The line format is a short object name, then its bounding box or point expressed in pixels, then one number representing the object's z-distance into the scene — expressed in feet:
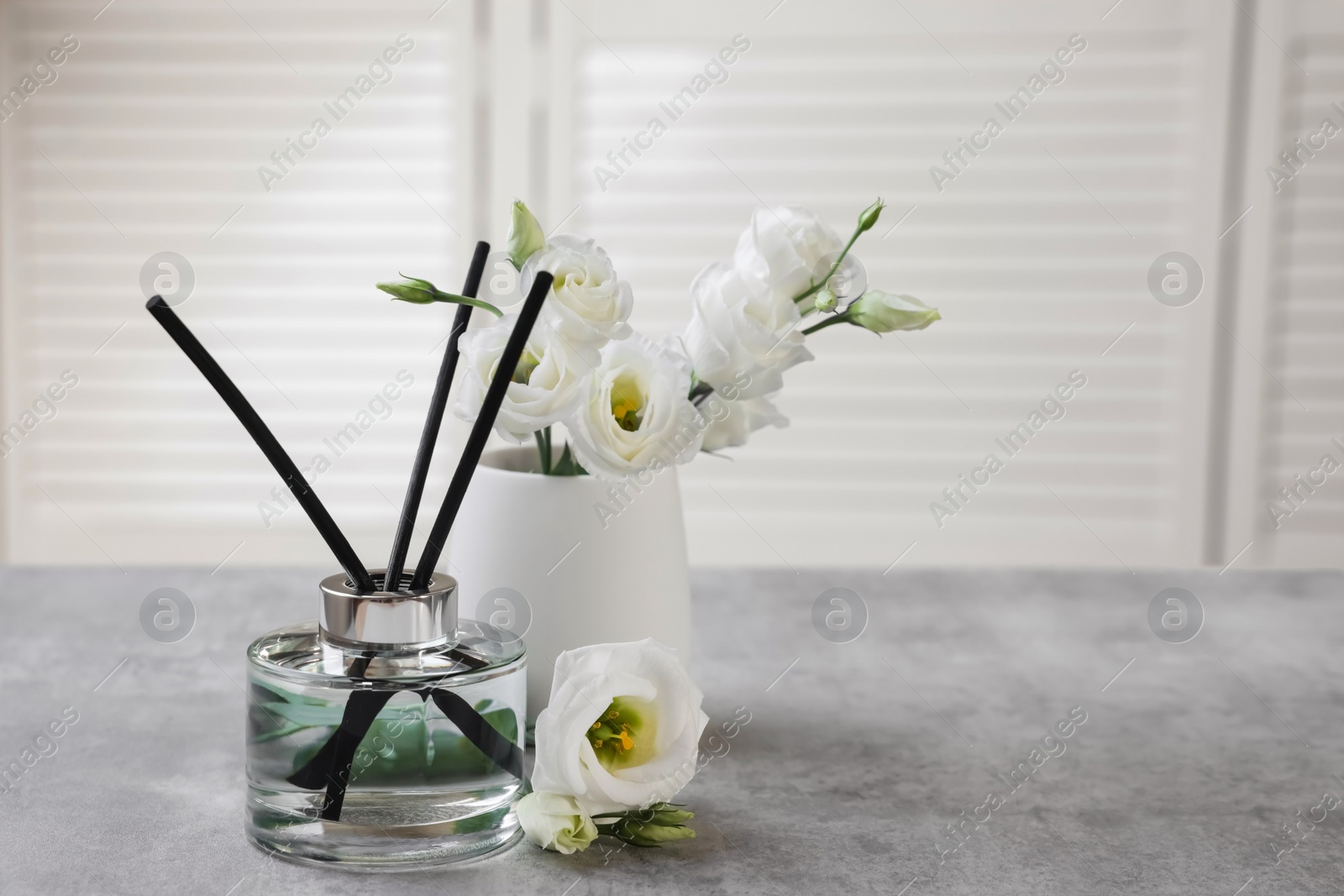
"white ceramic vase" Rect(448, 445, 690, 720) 3.21
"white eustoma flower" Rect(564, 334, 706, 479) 3.05
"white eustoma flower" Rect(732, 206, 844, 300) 3.10
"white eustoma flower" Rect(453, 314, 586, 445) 3.02
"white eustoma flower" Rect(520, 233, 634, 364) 3.01
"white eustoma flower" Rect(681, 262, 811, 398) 3.10
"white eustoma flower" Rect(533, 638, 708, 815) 2.91
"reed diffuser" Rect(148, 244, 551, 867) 2.90
